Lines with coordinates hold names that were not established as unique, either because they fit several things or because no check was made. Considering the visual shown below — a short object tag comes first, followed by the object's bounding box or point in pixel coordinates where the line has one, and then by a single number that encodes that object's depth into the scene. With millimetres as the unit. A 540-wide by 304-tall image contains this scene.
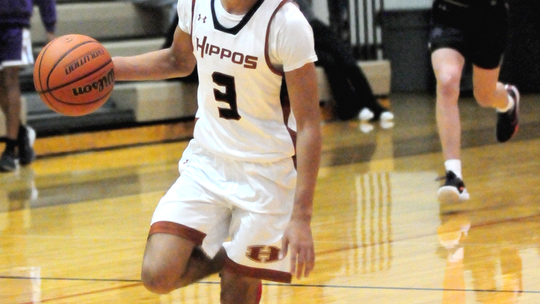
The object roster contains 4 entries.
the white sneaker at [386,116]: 16687
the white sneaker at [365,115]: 16547
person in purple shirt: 11984
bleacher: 14391
